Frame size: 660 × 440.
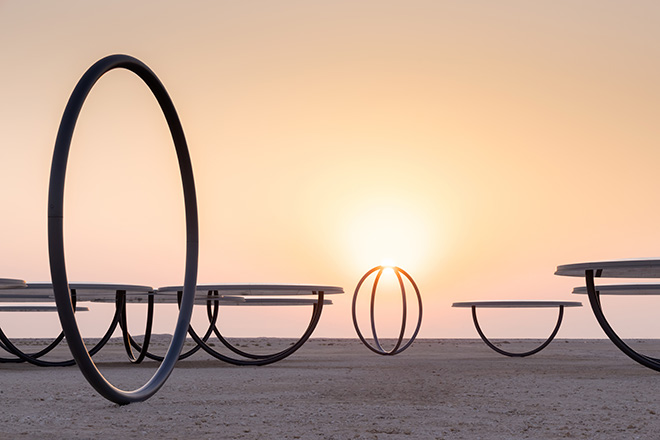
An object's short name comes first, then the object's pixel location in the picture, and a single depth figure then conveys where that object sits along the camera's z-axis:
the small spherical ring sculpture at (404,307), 15.59
